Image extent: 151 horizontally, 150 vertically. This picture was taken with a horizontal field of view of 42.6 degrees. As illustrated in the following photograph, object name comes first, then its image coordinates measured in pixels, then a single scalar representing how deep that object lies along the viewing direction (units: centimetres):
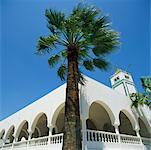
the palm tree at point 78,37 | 1007
